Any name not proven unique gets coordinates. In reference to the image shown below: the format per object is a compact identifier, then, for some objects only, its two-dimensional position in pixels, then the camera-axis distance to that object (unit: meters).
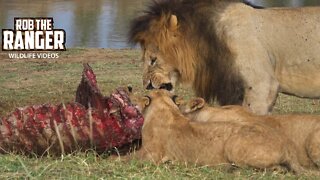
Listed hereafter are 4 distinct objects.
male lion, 11.84
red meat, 10.02
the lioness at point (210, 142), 9.27
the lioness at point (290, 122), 10.16
